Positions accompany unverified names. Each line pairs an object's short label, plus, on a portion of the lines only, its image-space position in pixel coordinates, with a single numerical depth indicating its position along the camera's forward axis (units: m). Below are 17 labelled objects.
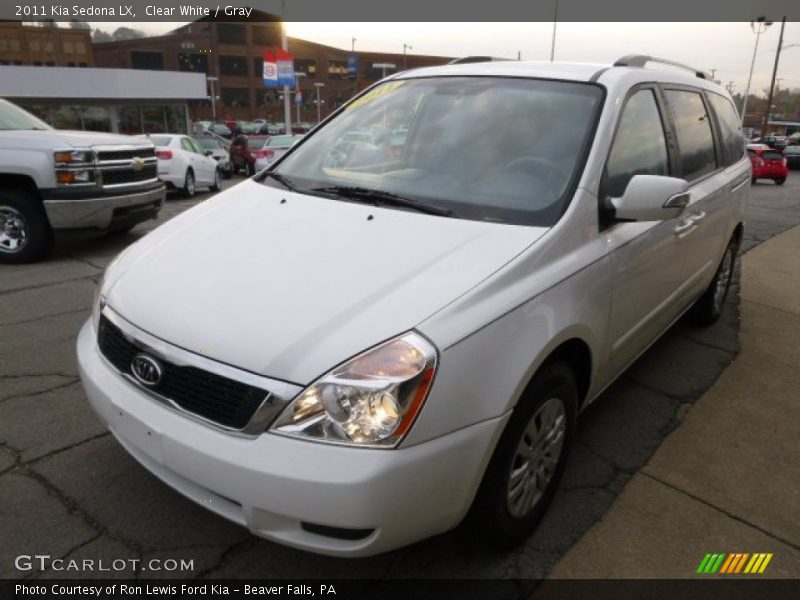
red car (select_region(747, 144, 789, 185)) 22.78
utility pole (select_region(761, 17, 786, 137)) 48.41
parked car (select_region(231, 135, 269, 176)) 20.75
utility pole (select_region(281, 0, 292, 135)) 24.89
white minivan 1.77
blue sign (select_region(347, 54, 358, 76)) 38.47
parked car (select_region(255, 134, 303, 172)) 17.64
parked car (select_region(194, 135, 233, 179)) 19.19
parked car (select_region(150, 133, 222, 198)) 12.55
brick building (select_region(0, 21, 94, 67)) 51.22
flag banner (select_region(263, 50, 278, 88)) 23.91
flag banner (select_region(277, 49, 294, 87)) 23.31
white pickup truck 6.10
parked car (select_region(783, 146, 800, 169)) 33.53
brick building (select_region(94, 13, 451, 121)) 75.62
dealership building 27.52
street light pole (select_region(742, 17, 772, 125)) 43.76
